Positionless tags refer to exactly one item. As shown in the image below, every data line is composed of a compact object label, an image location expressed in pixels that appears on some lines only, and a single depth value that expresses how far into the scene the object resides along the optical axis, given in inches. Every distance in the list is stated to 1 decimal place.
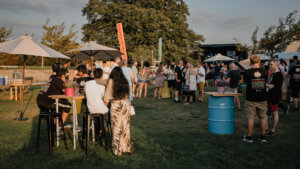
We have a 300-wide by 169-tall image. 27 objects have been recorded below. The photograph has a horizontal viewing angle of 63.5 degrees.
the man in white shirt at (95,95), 186.4
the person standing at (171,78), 493.0
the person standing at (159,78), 486.3
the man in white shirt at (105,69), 447.2
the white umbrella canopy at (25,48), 286.6
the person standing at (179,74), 431.8
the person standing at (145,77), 499.9
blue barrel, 228.8
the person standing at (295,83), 349.1
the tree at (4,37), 544.2
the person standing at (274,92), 225.8
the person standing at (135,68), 435.8
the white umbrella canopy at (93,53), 421.7
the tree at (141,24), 1190.9
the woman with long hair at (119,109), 174.7
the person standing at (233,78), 323.6
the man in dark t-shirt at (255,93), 199.6
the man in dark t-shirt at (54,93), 209.9
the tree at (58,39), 610.5
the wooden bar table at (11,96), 444.5
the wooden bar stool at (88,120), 177.4
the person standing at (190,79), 406.3
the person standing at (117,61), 327.9
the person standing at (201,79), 430.3
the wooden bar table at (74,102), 188.9
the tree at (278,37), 561.0
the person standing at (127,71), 296.2
